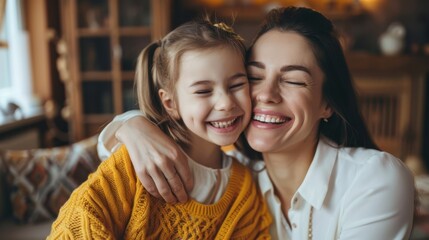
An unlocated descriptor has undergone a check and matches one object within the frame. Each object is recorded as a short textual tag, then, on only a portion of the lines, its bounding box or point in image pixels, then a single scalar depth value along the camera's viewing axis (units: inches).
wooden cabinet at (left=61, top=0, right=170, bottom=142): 168.2
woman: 43.8
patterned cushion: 91.0
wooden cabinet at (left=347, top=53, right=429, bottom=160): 181.3
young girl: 40.7
